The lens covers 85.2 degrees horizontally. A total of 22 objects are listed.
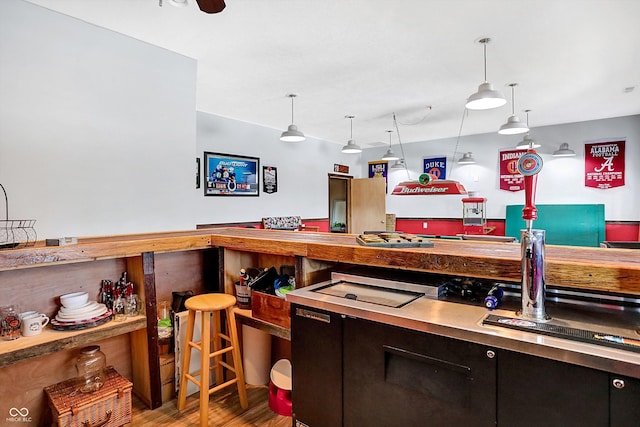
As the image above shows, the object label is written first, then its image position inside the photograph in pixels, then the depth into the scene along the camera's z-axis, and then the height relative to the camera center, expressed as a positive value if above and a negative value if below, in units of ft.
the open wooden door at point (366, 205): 24.76 +0.23
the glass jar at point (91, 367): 6.32 -2.90
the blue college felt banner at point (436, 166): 23.22 +2.75
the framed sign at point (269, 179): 18.83 +1.65
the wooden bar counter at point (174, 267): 4.13 -0.94
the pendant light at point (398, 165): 20.10 +2.51
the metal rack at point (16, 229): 6.95 -0.34
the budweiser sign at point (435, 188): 11.91 +0.68
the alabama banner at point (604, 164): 17.94 +2.13
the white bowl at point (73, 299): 5.98 -1.52
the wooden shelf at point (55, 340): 5.03 -2.03
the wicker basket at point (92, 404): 5.62 -3.22
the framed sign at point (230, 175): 16.14 +1.72
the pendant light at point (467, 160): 19.97 +2.70
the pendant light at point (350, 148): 17.15 +2.97
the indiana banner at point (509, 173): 20.54 +2.01
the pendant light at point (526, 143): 16.08 +3.12
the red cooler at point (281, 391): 6.61 -3.53
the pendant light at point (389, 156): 18.49 +2.75
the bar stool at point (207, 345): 6.08 -2.57
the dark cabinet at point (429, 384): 3.12 -1.89
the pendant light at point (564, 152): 17.83 +2.77
